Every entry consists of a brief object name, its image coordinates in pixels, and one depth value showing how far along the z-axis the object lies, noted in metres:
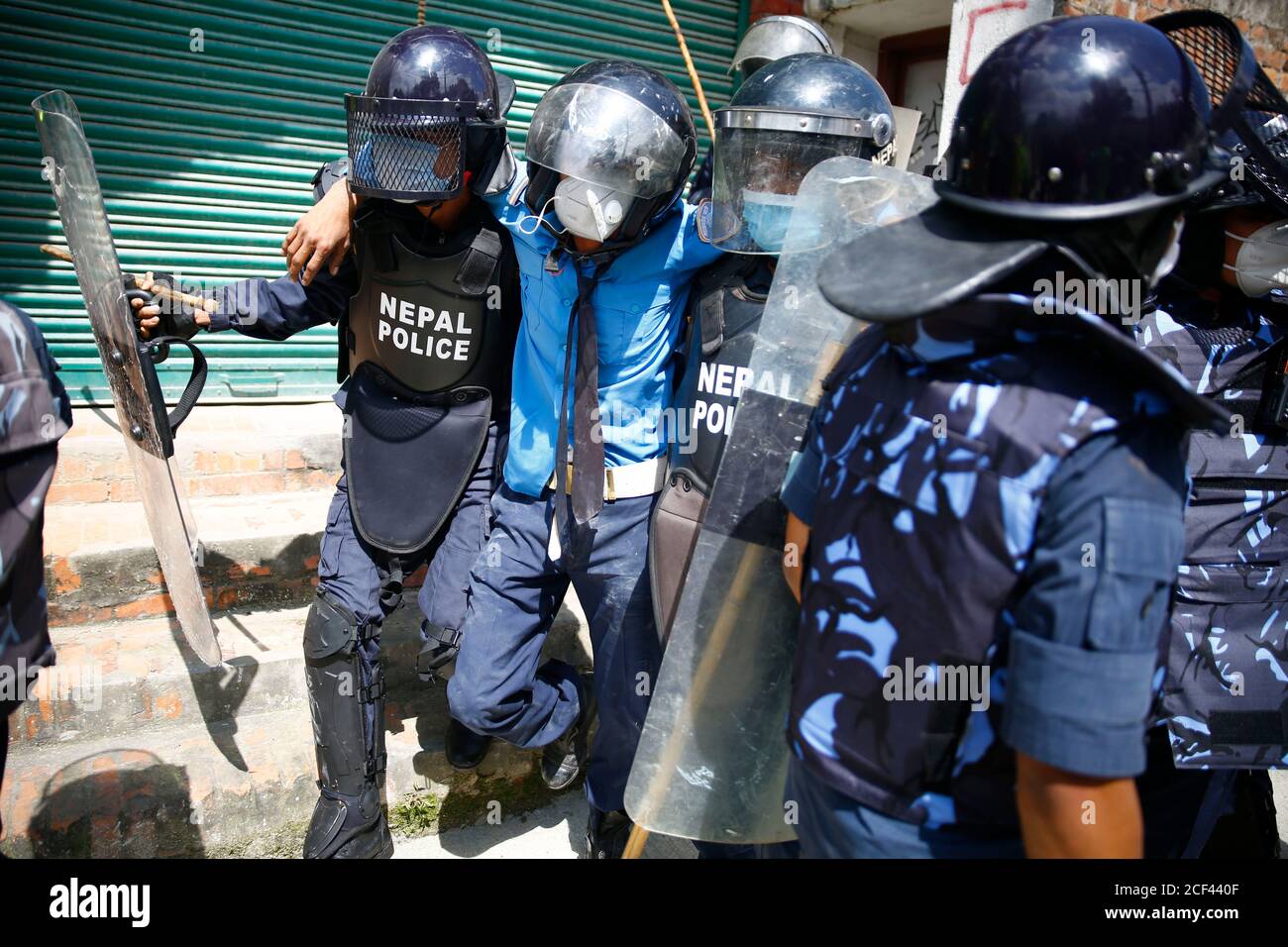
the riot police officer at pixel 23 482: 1.38
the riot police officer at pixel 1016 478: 1.06
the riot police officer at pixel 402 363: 2.37
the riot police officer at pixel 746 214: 2.05
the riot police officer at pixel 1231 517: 1.86
